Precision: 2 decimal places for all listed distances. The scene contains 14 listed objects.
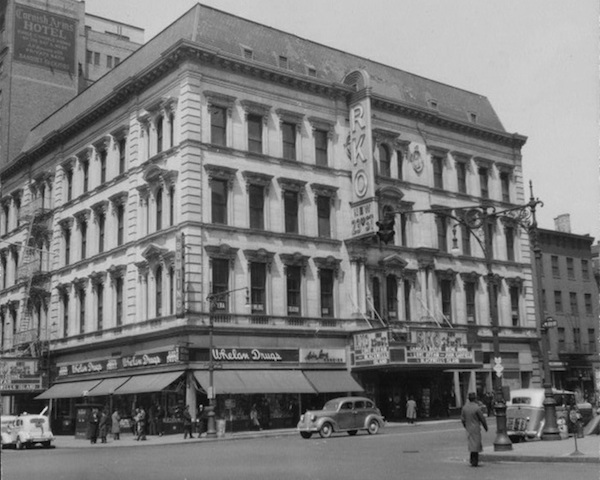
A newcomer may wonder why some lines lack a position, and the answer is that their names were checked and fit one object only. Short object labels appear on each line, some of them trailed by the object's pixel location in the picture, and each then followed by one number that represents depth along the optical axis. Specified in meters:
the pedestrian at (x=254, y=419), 42.00
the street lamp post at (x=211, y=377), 37.69
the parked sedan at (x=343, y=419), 34.69
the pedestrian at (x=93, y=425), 39.21
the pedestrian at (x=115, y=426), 40.12
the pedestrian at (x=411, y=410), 44.59
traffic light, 23.30
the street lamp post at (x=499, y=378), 23.05
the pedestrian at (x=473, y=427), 19.62
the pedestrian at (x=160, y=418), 41.73
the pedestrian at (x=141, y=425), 38.78
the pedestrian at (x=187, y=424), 37.75
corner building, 42.91
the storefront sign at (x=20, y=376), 51.59
